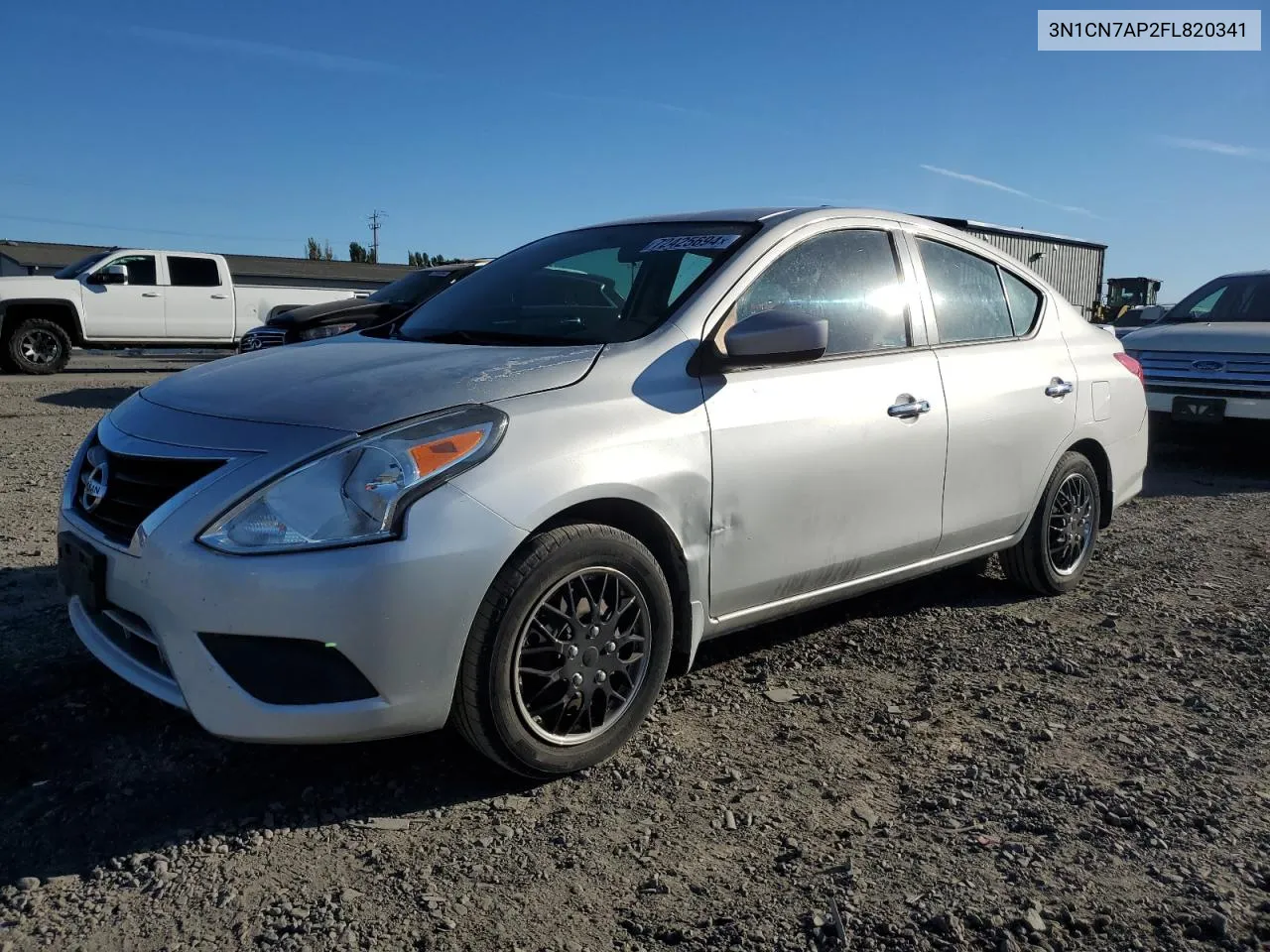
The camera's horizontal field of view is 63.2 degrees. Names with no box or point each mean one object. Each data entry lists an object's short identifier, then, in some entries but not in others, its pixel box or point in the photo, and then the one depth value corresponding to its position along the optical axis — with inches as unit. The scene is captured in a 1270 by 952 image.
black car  366.6
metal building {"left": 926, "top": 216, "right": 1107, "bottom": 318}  1228.0
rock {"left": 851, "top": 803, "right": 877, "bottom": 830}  109.3
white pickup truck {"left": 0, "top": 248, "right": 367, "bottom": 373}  577.6
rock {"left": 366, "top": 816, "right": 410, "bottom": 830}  107.0
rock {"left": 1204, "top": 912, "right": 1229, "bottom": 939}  90.0
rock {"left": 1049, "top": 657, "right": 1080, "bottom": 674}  156.2
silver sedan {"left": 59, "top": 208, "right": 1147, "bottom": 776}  100.7
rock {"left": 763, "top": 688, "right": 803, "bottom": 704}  142.9
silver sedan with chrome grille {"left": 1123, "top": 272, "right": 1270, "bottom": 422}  339.0
